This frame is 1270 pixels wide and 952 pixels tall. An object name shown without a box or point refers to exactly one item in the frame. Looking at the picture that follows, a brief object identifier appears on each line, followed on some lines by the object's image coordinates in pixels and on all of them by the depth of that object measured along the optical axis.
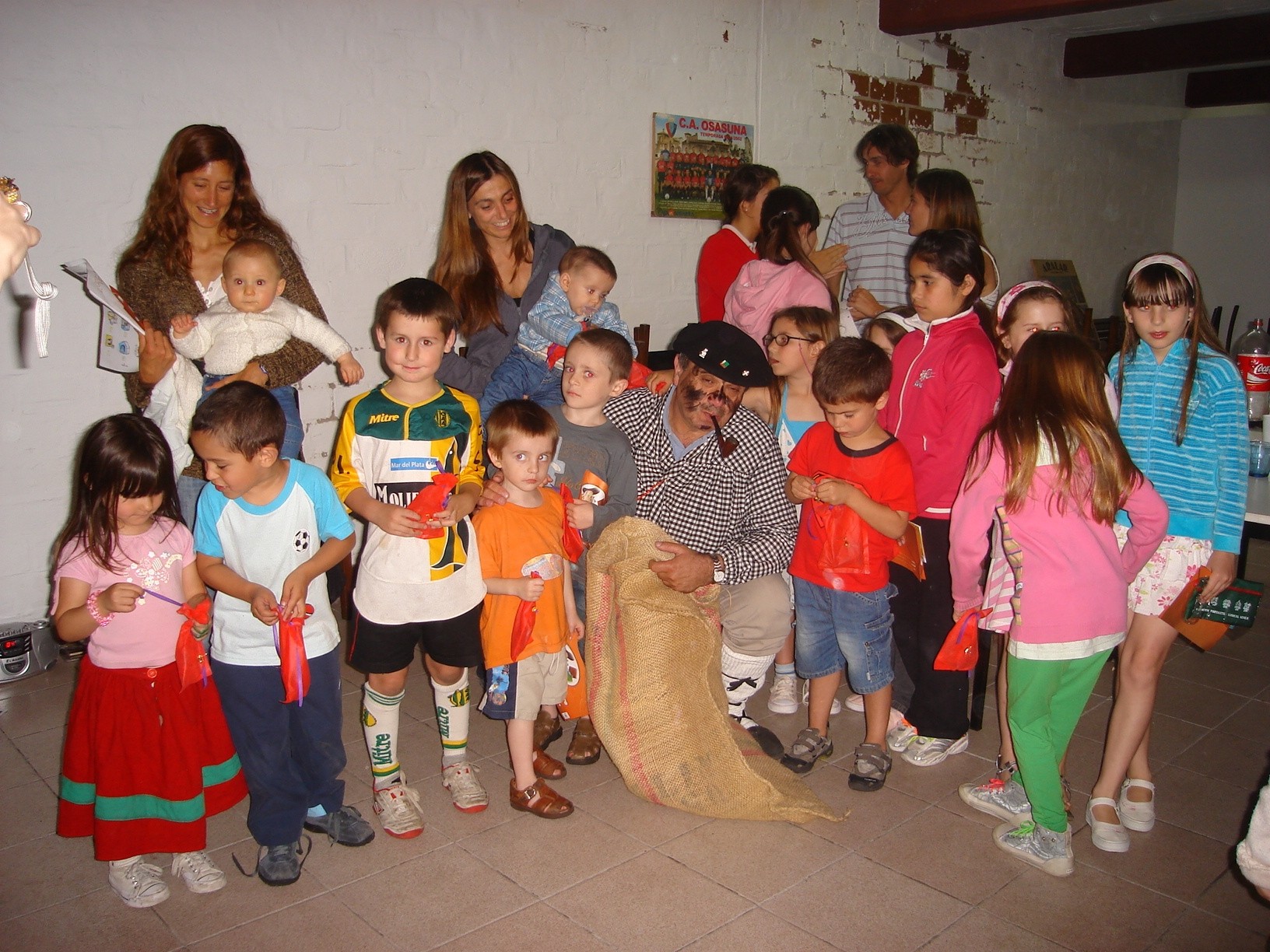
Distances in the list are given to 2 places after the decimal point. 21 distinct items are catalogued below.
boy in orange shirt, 2.49
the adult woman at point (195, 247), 2.69
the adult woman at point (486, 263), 3.06
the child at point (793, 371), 3.00
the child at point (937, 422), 2.74
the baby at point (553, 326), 3.02
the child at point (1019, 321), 2.68
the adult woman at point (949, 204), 3.36
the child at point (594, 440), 2.68
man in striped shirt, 4.25
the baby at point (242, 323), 2.64
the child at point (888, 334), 3.31
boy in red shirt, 2.62
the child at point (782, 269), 3.53
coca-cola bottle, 3.44
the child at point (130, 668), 2.13
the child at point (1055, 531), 2.25
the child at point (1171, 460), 2.42
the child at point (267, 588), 2.17
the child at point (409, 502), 2.40
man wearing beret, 2.73
